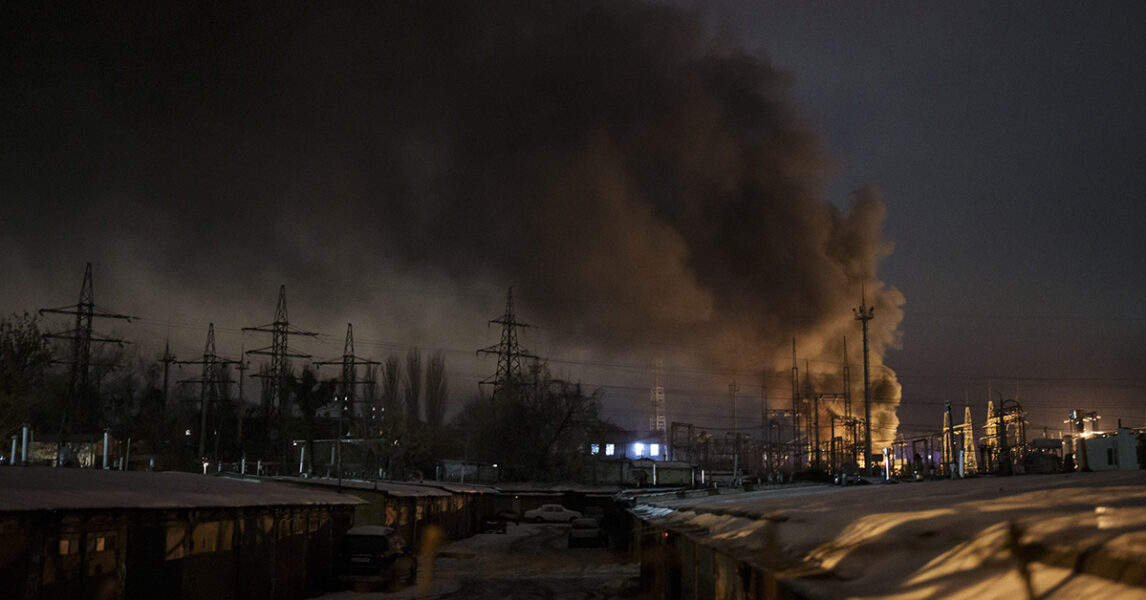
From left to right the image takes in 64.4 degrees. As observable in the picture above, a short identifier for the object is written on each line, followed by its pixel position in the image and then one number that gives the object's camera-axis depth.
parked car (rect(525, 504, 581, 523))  62.38
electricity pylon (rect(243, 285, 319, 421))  69.83
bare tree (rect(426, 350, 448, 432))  105.31
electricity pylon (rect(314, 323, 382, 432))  72.56
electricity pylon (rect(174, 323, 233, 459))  76.41
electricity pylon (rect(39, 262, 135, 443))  55.19
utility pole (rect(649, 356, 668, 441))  144.62
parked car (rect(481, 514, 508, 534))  53.72
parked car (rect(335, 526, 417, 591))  26.17
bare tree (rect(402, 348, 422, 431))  102.68
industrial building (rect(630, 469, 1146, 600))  5.68
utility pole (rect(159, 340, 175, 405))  85.17
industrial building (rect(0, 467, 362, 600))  13.17
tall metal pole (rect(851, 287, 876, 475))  60.19
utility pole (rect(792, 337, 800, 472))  91.81
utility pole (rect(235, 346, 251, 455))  87.56
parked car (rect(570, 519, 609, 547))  42.72
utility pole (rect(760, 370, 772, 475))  97.40
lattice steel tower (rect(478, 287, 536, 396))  82.38
